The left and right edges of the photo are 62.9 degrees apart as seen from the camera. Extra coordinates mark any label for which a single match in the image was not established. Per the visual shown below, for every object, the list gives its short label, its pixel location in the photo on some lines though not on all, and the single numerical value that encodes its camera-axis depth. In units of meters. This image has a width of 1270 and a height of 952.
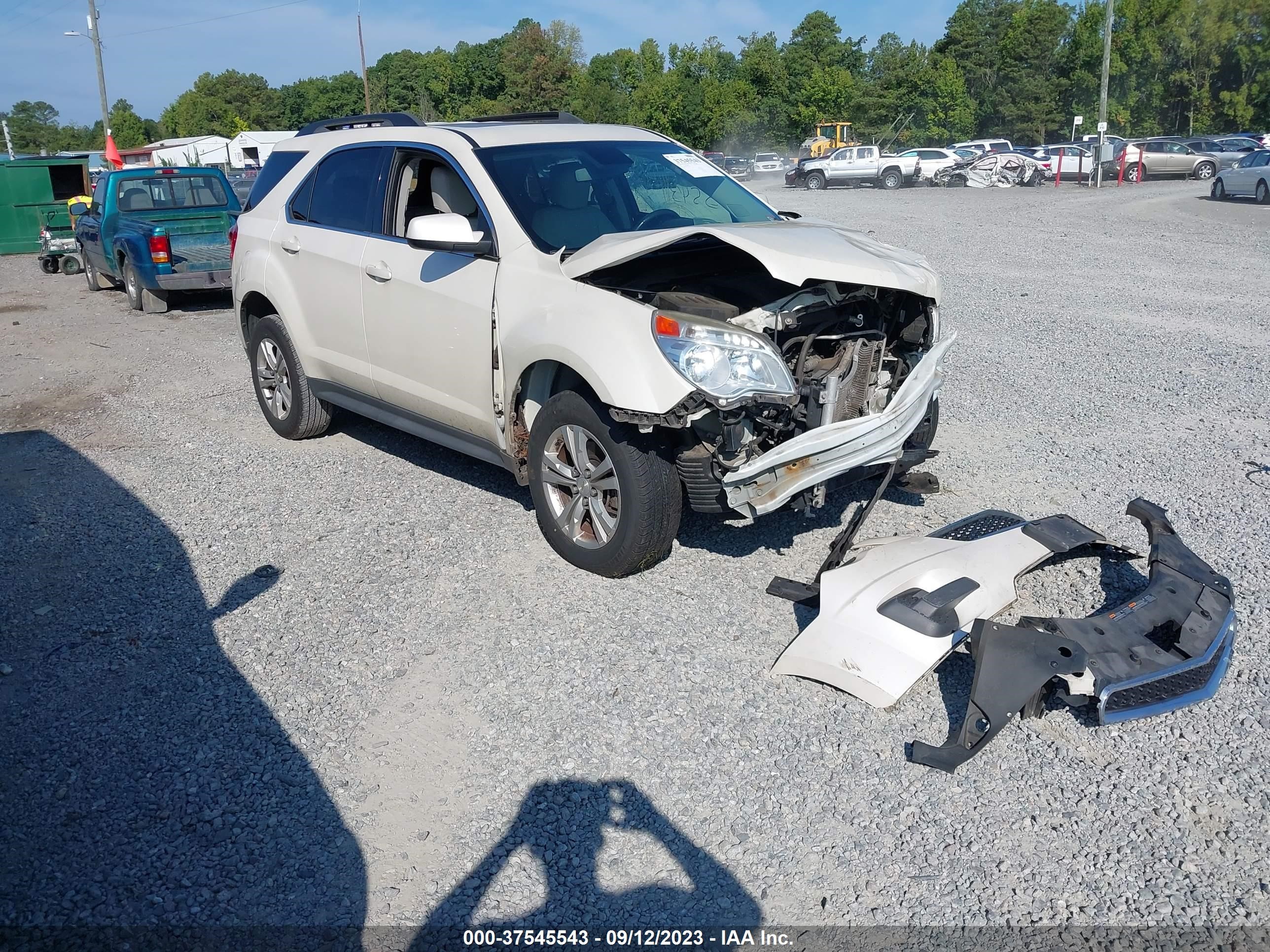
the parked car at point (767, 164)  51.97
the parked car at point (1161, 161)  38.47
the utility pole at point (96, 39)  45.34
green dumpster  21.84
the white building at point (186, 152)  69.50
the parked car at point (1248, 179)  26.61
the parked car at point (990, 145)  47.97
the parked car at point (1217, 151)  37.53
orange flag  23.50
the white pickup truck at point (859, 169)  40.88
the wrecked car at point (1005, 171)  38.31
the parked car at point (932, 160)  40.41
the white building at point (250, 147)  69.62
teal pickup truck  13.04
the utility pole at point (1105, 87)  35.04
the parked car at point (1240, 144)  39.16
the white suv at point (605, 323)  4.28
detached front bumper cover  3.49
